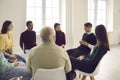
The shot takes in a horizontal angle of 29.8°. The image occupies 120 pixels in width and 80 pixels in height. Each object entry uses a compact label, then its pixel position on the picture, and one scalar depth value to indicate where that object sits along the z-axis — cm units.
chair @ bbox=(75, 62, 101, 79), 384
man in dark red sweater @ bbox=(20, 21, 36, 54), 515
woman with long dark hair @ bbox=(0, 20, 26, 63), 427
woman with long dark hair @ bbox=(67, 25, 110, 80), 377
